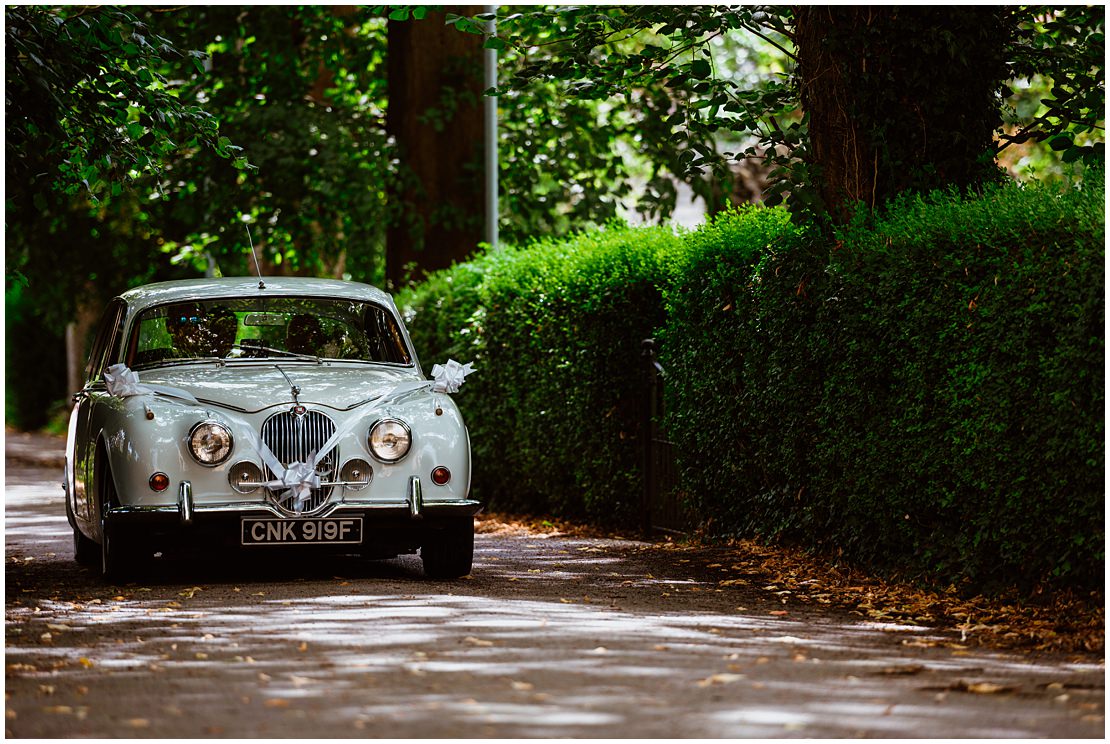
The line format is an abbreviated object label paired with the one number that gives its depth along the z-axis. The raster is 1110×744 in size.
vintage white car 17.59
